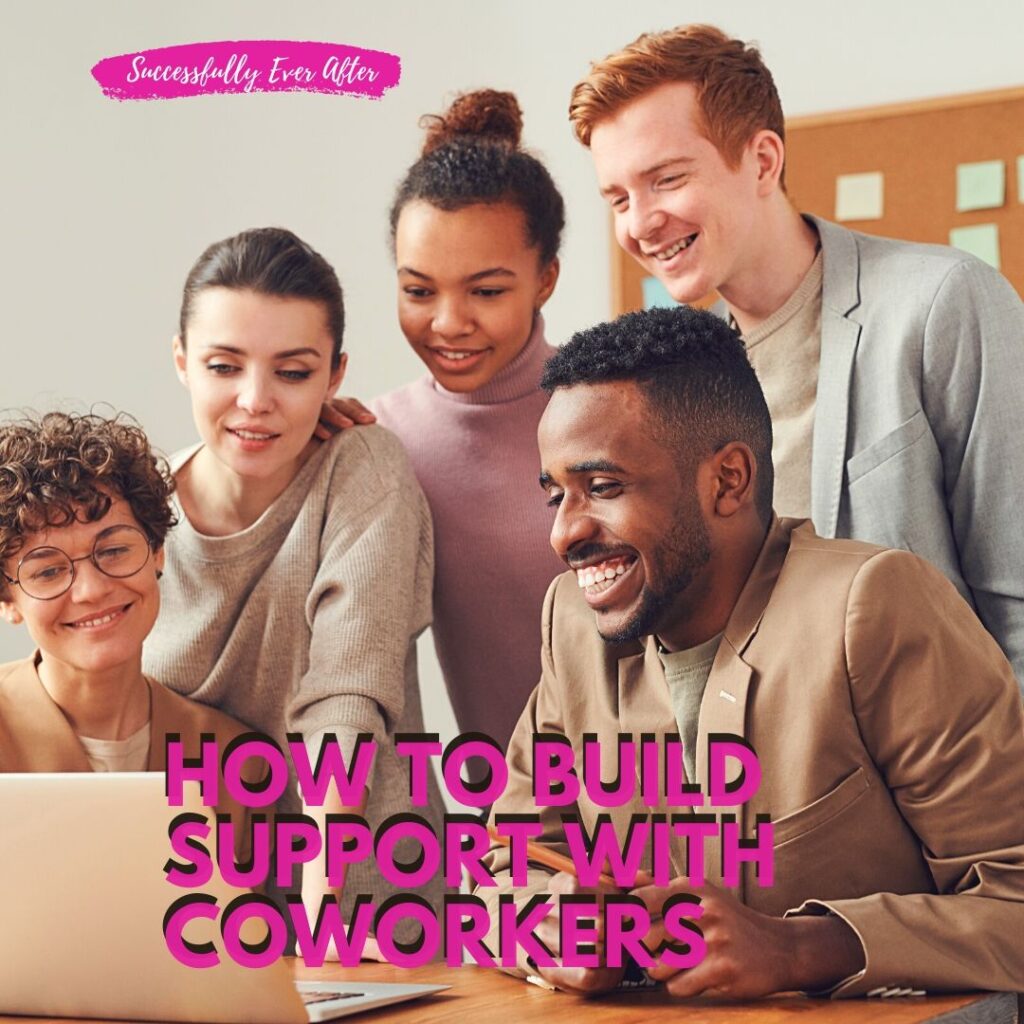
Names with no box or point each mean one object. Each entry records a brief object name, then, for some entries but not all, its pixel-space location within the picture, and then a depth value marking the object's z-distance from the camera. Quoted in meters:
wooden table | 1.18
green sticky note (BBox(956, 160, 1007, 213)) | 3.16
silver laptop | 1.15
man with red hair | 1.86
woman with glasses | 1.88
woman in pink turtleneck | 2.22
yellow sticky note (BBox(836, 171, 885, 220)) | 3.27
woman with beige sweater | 2.03
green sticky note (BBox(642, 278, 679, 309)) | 3.49
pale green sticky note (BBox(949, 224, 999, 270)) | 3.17
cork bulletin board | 3.15
